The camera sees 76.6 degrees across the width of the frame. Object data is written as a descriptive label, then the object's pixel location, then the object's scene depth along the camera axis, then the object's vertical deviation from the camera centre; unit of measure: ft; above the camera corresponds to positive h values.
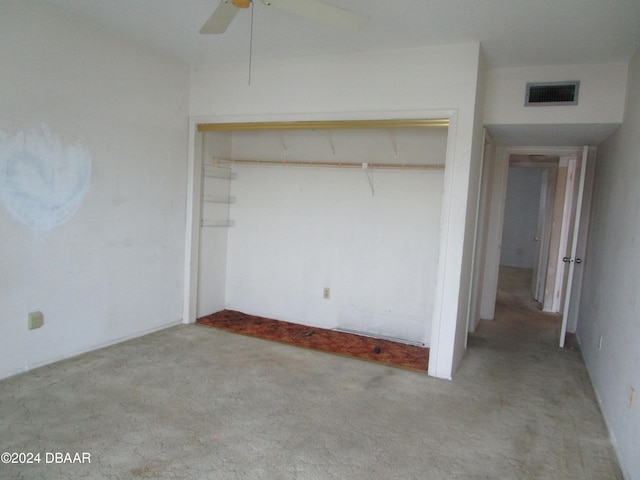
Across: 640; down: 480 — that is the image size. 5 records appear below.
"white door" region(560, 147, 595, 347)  13.01 -0.80
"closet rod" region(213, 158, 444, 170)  12.87 +1.49
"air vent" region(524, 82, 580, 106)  10.80 +3.45
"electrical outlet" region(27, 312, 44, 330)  9.45 -3.06
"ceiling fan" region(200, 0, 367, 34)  6.67 +3.28
